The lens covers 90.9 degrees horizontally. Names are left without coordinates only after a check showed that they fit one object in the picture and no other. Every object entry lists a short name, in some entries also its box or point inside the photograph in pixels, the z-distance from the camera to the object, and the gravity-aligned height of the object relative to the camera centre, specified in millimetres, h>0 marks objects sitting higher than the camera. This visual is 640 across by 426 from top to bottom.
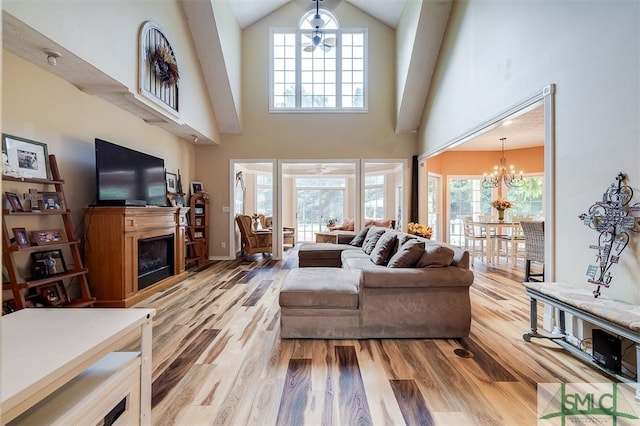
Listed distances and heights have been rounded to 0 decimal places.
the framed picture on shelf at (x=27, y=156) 2791 +495
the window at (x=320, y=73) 6820 +2963
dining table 5812 -389
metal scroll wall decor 2193 -131
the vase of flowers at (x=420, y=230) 5129 -365
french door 10492 -29
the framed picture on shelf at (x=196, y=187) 6480 +446
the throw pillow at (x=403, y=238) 3430 -336
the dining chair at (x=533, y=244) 4434 -528
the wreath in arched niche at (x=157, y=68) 3926 +1889
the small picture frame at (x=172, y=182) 5520 +472
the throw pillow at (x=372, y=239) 4543 -464
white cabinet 998 -544
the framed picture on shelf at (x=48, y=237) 2958 -272
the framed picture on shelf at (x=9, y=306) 2676 -834
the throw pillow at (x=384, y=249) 3527 -477
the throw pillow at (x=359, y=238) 5339 -519
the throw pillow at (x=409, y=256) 2926 -448
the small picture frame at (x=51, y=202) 3010 +69
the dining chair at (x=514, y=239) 5762 -581
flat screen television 3650 +414
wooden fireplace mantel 3551 -512
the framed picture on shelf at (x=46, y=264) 3008 -539
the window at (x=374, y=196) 9449 +360
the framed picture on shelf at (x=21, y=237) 2781 -253
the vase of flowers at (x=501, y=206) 6078 +31
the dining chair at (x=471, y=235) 6121 -554
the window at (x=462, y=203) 8000 +119
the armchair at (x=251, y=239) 6668 -655
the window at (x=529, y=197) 7379 +250
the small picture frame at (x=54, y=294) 3021 -836
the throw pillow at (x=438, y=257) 2838 -450
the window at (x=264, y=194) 9758 +442
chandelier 6965 +696
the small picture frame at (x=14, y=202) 2744 +62
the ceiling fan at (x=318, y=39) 5250 +2902
